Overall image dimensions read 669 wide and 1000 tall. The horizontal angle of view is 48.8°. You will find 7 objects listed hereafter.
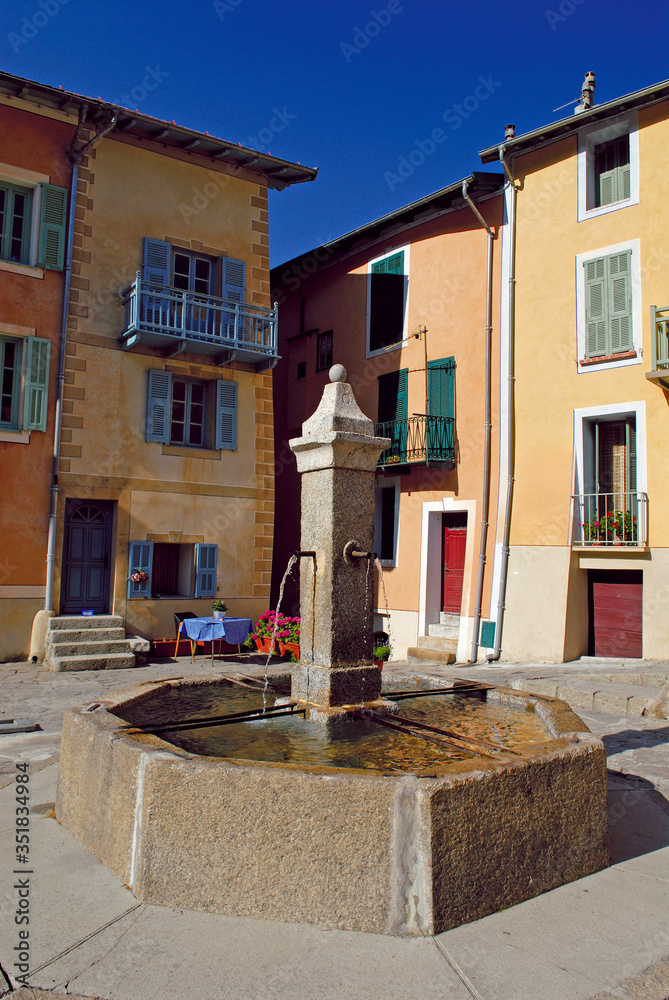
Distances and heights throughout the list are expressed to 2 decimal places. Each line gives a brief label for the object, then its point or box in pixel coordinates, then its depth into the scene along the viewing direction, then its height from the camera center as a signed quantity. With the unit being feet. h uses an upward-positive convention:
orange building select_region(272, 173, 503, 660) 49.83 +12.65
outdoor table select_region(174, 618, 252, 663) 41.98 -4.59
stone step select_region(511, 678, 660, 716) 30.35 -5.82
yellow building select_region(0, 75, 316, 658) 45.47 +11.51
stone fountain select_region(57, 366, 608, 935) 11.69 -4.64
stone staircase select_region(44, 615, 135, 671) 40.88 -5.67
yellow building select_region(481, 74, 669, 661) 41.93 +10.50
